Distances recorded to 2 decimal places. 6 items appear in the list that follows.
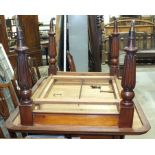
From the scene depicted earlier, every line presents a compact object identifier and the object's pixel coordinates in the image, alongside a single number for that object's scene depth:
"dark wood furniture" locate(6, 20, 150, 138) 0.91
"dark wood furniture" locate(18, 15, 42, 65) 4.59
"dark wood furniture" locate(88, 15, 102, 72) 2.61
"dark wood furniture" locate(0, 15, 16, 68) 4.13
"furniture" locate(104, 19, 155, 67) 4.75
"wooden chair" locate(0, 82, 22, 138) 1.33
